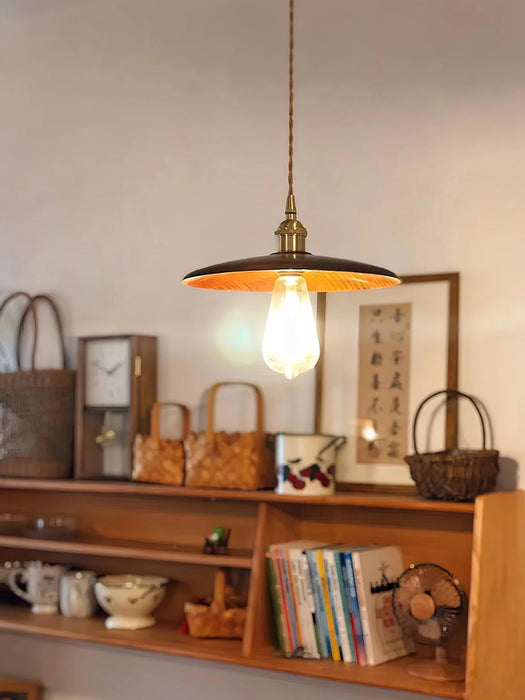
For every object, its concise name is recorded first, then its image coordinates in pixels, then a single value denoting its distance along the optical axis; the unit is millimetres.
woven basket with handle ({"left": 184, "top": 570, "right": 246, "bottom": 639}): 2471
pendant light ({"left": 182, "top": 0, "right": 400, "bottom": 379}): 1504
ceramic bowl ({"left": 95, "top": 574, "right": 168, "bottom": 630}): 2576
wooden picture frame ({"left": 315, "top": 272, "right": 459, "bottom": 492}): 2398
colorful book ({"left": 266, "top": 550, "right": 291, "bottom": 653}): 2348
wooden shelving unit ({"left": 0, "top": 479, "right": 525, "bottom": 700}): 2137
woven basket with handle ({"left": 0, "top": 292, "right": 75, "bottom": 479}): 2805
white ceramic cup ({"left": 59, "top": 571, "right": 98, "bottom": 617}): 2705
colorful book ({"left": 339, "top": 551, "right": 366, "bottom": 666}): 2246
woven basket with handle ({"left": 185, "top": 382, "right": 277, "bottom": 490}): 2484
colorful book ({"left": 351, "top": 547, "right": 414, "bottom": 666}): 2240
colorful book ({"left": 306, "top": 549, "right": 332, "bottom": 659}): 2287
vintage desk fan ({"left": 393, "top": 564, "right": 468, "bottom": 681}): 2191
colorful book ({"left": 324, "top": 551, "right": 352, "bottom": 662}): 2266
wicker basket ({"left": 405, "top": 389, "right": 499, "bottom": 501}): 2176
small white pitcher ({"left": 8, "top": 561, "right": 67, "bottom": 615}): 2750
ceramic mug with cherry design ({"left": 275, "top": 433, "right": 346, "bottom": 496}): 2369
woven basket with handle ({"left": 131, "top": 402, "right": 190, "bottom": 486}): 2611
